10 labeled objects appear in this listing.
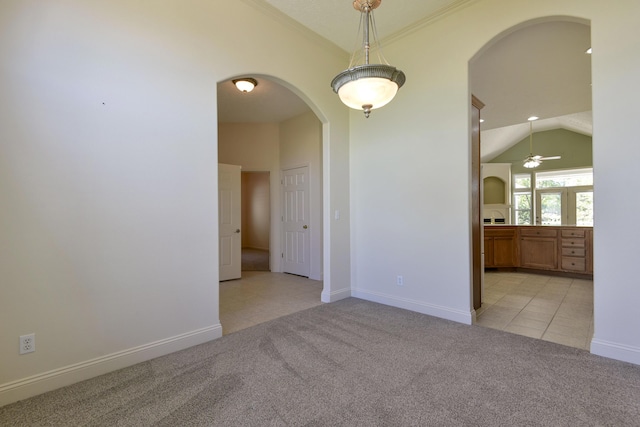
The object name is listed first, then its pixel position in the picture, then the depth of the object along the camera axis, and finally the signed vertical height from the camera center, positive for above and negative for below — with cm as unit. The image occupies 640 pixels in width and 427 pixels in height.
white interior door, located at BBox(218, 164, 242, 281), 514 -14
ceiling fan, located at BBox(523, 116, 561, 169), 714 +131
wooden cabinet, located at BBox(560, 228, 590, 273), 508 -73
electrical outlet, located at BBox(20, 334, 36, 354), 178 -82
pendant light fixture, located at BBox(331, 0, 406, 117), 177 +86
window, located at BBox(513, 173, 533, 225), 895 +36
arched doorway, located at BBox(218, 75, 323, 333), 375 +111
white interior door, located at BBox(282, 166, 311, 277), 545 -18
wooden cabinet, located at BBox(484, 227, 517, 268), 577 -85
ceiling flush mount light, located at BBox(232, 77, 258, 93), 391 +185
